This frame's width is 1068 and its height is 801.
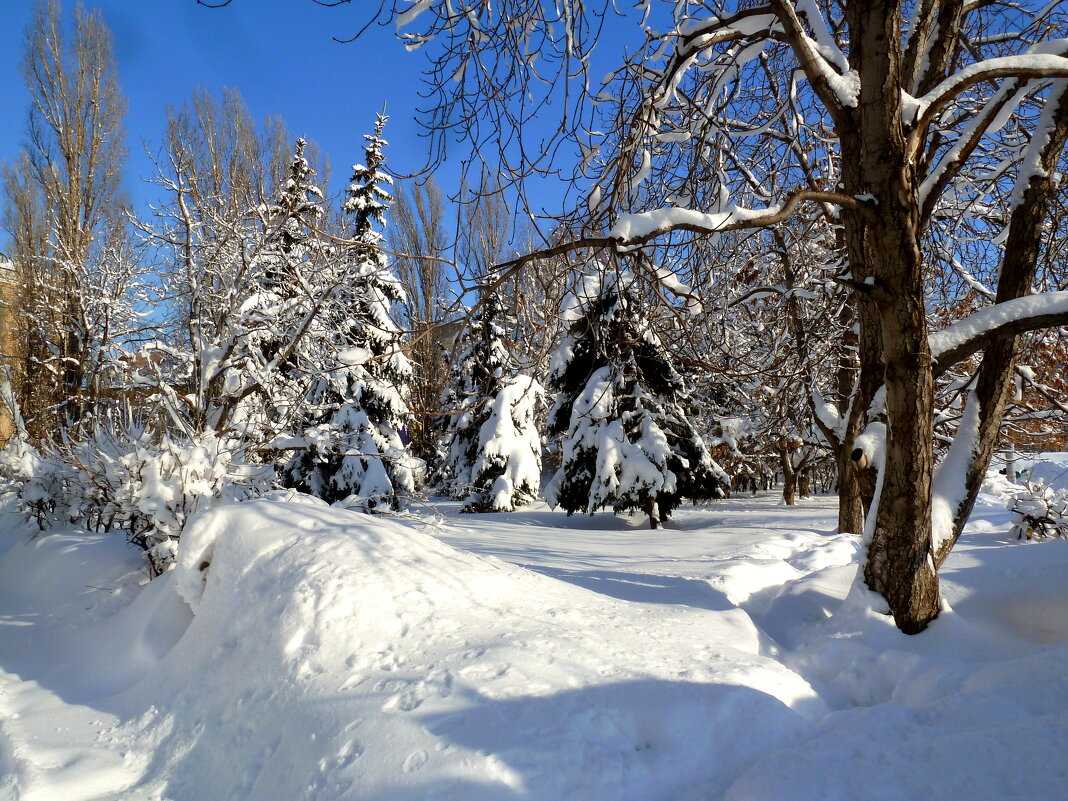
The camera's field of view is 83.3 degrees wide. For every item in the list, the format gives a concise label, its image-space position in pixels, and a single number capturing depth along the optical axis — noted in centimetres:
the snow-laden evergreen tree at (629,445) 1099
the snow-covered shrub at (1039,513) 674
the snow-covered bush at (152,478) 522
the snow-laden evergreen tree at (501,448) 1616
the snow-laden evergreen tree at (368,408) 1270
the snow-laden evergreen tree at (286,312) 716
